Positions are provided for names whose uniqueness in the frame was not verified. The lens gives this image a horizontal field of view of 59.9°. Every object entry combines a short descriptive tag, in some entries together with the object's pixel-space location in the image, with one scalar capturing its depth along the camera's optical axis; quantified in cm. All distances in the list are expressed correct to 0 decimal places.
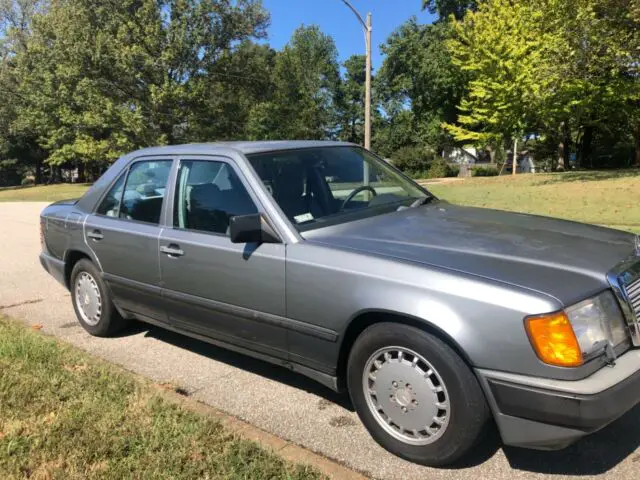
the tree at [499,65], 2655
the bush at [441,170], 4331
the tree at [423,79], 4347
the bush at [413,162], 4478
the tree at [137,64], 2817
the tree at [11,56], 4234
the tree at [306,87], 5025
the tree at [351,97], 5716
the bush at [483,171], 4453
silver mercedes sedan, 242
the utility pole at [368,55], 1504
